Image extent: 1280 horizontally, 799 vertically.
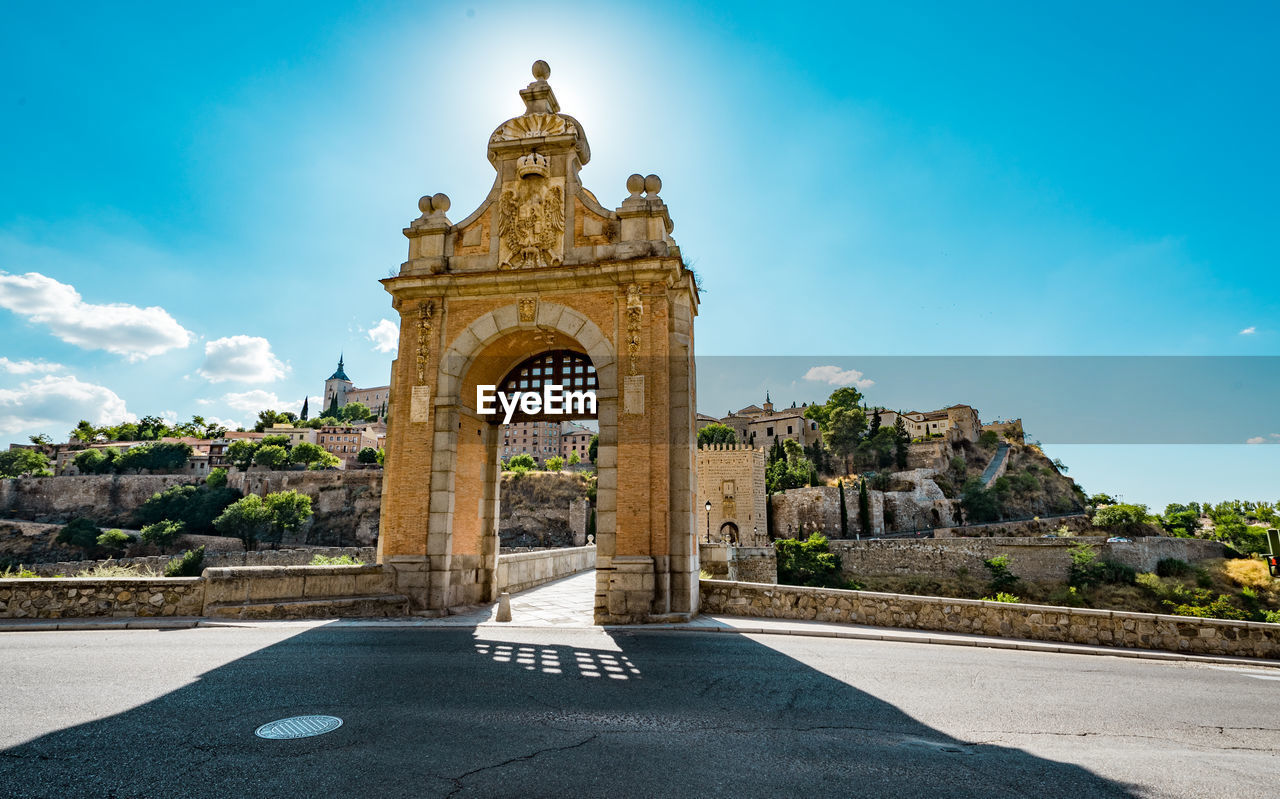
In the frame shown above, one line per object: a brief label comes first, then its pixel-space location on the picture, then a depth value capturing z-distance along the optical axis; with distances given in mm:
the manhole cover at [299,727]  4820
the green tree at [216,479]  83812
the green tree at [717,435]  92125
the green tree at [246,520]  72750
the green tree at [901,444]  81438
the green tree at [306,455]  95750
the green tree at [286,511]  73938
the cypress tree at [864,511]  61938
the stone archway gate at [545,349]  11945
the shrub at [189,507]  77312
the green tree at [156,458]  92750
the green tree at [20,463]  93438
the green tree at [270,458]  91938
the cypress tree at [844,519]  61531
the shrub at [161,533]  69688
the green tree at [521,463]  96125
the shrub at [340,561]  13259
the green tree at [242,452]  93938
